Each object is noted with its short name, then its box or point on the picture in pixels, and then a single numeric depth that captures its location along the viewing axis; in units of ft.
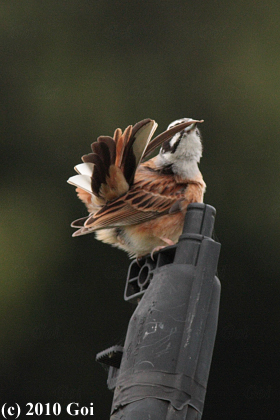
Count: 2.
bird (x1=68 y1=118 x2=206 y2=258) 13.03
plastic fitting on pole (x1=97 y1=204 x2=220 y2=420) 12.23
